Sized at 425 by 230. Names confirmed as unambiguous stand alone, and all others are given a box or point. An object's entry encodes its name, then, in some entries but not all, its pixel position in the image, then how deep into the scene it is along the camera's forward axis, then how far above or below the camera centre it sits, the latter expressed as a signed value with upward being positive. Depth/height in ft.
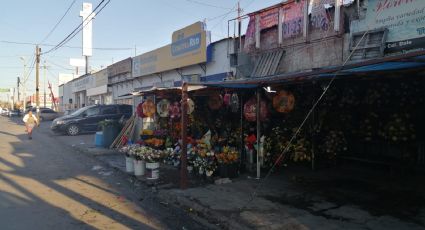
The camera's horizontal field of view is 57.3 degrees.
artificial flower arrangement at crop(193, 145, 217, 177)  30.37 -3.97
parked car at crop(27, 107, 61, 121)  134.51 -1.36
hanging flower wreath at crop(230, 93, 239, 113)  34.14 +0.85
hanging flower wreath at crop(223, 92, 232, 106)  34.99 +1.23
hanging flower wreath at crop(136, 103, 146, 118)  43.26 +0.04
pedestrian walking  68.54 -1.98
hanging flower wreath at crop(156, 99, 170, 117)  42.32 +0.33
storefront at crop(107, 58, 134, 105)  80.94 +7.16
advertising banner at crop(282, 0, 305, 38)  35.17 +8.64
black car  76.69 -1.50
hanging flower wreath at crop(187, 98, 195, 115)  34.60 +0.51
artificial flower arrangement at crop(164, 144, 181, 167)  35.68 -4.15
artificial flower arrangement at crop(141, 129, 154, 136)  42.55 -2.33
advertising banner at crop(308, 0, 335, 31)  32.53 +8.43
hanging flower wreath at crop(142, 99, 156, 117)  42.39 +0.33
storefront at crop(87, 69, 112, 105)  99.76 +5.64
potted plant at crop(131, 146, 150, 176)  33.04 -4.28
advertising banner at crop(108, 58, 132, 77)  80.35 +9.65
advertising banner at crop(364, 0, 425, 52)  25.64 +6.50
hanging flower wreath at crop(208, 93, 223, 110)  36.35 +0.98
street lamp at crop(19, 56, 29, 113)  222.99 +11.43
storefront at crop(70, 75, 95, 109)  118.75 +7.60
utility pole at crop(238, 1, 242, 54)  42.55 +9.13
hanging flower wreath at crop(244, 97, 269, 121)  30.22 +0.14
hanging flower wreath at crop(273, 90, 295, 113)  27.55 +0.79
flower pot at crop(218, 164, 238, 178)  30.32 -4.59
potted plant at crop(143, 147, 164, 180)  31.78 -4.06
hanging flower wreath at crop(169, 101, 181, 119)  40.43 +0.12
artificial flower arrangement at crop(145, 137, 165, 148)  38.93 -3.13
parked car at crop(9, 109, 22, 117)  194.49 -1.60
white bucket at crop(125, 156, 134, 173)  34.73 -4.82
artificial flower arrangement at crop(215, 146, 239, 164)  30.50 -3.52
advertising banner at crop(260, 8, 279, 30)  38.01 +9.36
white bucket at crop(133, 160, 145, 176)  33.40 -4.92
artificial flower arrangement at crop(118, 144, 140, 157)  34.40 -3.42
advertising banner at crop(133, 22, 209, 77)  48.61 +8.58
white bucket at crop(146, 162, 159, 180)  31.71 -4.75
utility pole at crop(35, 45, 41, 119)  111.96 +13.40
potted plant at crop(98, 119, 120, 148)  54.13 -2.98
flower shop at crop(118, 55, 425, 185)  27.25 -1.30
